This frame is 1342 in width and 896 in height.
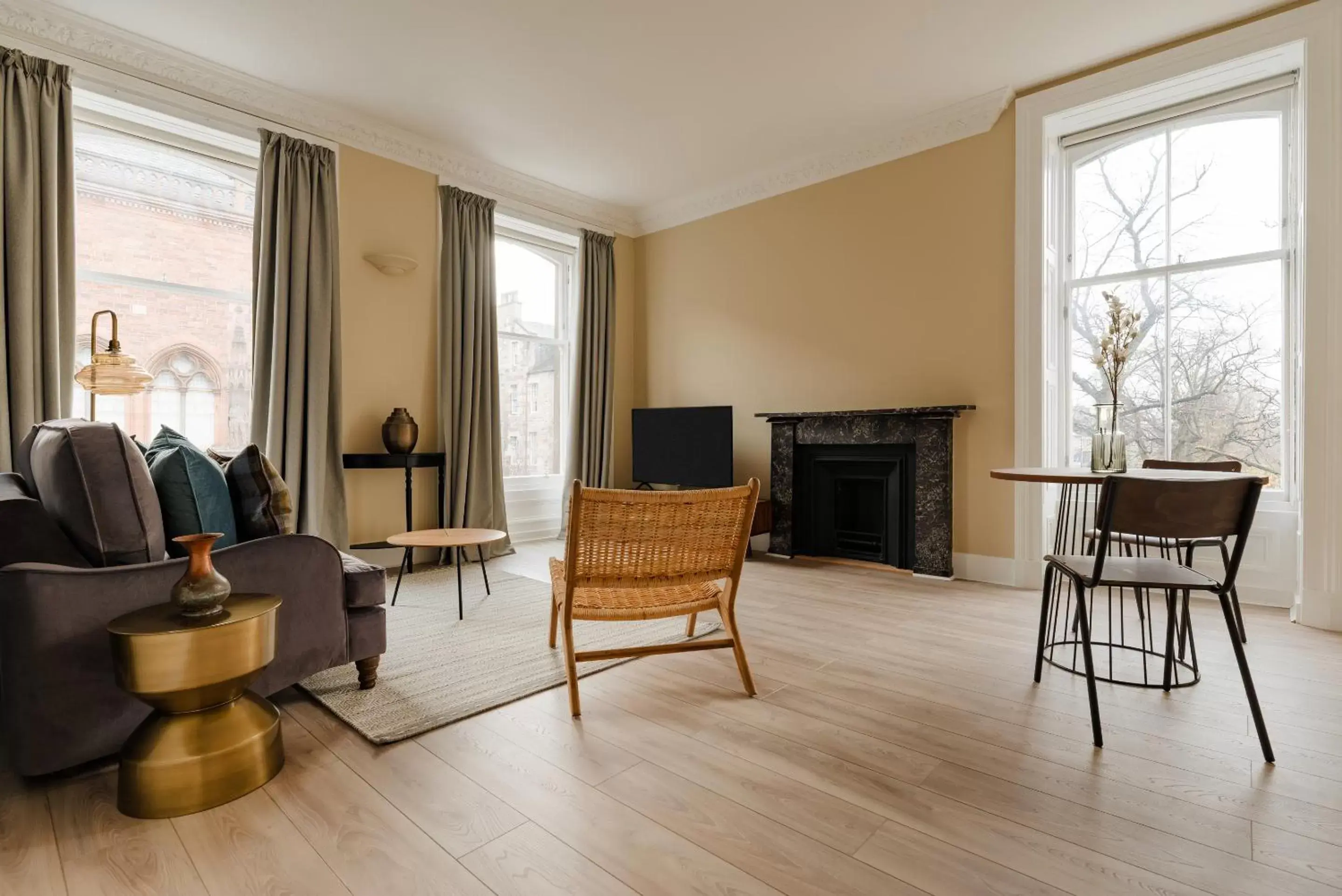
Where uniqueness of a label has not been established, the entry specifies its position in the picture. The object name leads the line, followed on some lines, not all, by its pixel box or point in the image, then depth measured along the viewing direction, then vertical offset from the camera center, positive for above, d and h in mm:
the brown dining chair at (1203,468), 2475 -114
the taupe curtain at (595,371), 5668 +621
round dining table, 2330 -845
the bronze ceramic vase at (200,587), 1586 -348
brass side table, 1513 -652
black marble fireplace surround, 4129 -170
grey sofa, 1549 -366
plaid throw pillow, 2133 -175
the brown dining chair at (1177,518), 1823 -218
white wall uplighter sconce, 4328 +1182
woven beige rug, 2104 -851
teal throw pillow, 1973 -152
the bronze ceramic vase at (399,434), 4301 +59
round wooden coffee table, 3107 -468
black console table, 4152 -127
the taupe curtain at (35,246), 3029 +929
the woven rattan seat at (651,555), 2045 -368
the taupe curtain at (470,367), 4715 +550
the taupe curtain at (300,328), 3854 +686
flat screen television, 5016 -37
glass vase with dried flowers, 2430 +212
